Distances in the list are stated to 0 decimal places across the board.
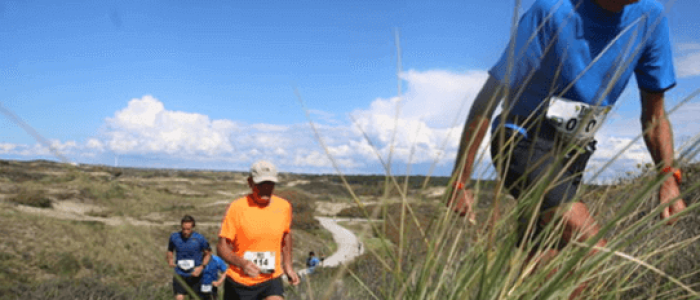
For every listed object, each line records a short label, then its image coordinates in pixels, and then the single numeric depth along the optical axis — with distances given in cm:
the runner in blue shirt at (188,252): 743
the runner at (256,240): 434
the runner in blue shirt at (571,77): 189
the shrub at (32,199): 4069
